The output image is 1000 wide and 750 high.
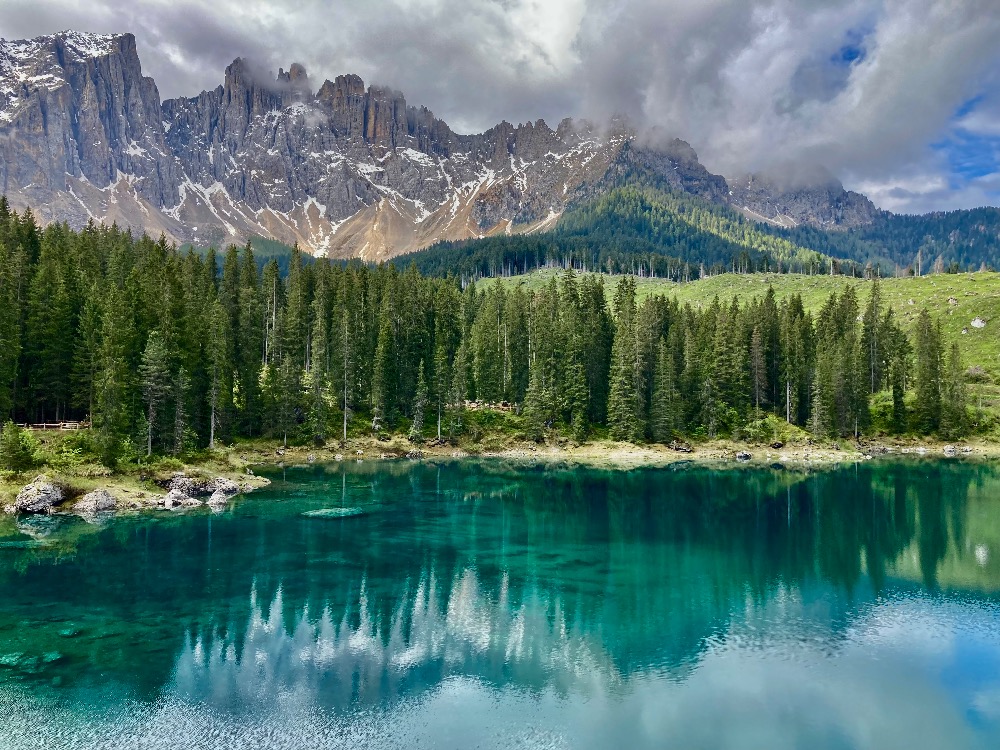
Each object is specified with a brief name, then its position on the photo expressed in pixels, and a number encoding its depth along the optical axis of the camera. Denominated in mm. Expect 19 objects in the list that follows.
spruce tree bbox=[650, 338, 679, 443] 117562
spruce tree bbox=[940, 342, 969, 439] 123250
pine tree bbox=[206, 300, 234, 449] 87000
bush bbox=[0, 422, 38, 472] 60969
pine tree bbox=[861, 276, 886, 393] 136500
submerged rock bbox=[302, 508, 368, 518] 62162
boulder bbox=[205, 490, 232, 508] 65125
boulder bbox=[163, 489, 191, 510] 63391
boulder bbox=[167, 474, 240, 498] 68250
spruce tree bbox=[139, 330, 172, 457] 72500
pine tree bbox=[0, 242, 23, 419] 70188
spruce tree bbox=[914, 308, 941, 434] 125875
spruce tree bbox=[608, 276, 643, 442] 115688
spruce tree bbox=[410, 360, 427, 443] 110500
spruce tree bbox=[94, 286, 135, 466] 66750
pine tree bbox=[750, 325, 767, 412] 126562
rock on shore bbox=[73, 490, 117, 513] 60188
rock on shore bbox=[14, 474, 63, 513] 58188
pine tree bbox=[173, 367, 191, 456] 76500
